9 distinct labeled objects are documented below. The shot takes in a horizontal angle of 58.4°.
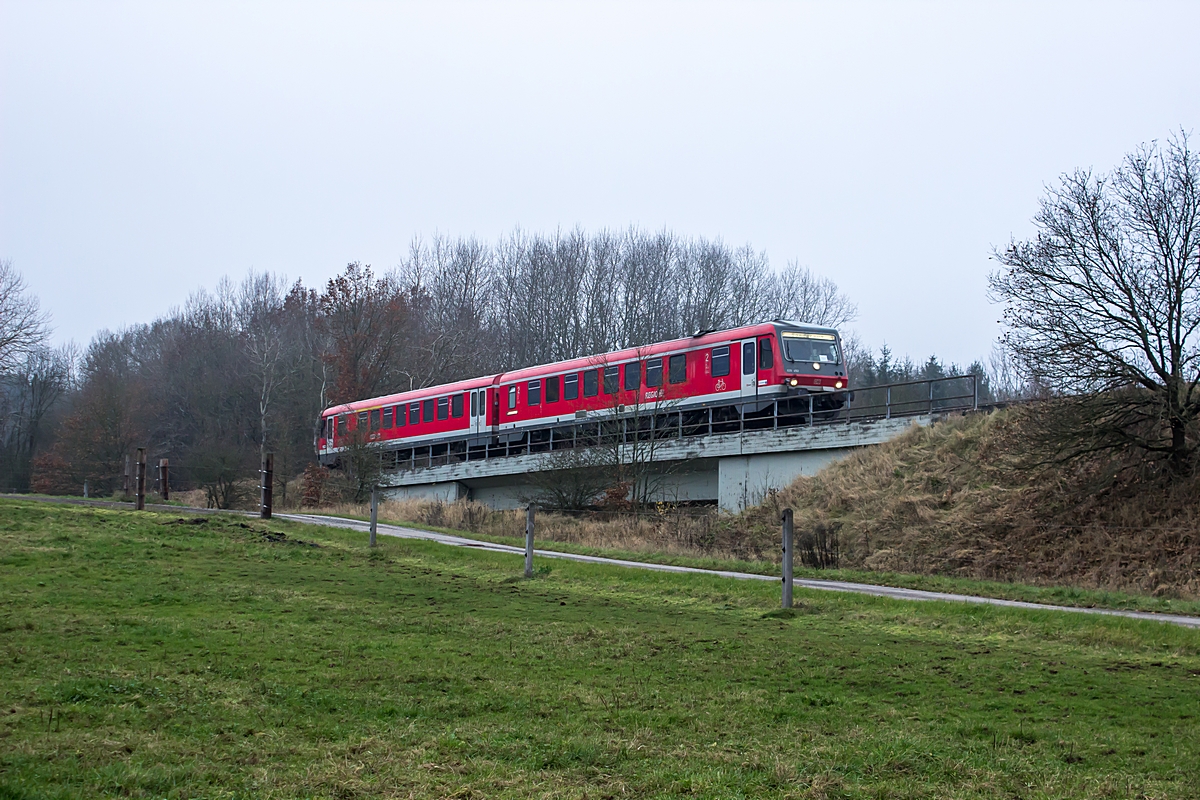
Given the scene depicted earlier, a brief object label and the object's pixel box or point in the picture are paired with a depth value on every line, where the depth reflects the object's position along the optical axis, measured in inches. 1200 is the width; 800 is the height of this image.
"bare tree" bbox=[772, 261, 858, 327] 2805.1
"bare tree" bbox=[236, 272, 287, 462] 2706.7
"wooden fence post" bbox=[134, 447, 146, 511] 997.8
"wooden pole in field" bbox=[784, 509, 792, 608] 541.0
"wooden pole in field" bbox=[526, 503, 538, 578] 691.1
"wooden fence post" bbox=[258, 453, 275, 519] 1019.3
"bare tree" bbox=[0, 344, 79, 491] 2701.8
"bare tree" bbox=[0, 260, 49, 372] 1659.7
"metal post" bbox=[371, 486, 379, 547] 848.3
